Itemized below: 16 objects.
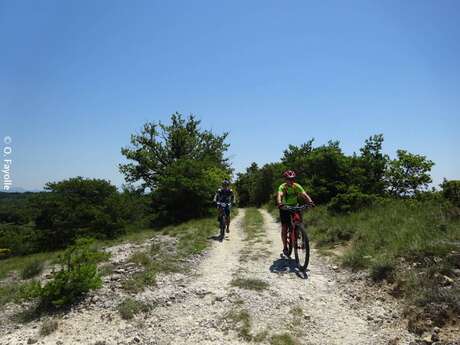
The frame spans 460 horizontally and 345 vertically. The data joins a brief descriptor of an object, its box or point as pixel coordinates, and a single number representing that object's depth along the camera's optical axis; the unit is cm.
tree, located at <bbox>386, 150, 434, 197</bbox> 1970
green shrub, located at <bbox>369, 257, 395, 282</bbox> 708
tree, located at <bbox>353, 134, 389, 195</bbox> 1799
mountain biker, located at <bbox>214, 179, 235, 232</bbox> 1400
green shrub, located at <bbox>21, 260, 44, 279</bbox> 1006
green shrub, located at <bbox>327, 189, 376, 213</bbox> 1454
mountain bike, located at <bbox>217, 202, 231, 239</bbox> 1362
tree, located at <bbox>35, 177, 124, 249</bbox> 1961
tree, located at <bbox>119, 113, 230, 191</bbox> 4181
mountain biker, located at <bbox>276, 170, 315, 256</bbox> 916
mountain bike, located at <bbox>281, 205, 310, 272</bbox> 825
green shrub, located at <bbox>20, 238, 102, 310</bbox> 660
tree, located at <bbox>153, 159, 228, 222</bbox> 2083
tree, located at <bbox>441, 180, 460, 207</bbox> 1153
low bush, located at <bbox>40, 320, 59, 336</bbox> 569
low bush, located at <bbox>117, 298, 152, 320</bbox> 614
